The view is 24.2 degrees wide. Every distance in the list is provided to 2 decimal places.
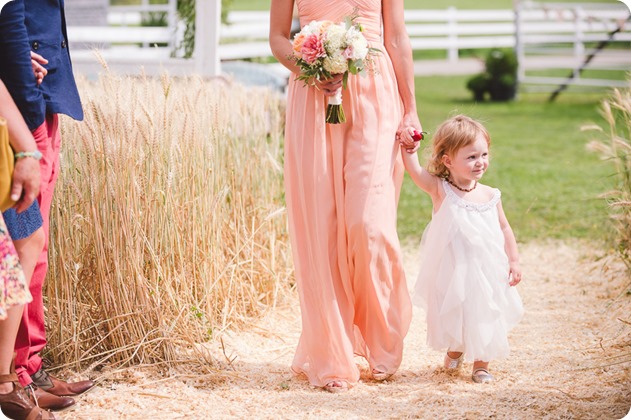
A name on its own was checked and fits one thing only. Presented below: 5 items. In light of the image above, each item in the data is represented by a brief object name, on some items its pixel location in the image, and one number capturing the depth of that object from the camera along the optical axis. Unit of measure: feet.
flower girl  23.21
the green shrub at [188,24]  44.85
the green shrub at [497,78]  104.95
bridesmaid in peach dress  23.06
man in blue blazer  18.66
